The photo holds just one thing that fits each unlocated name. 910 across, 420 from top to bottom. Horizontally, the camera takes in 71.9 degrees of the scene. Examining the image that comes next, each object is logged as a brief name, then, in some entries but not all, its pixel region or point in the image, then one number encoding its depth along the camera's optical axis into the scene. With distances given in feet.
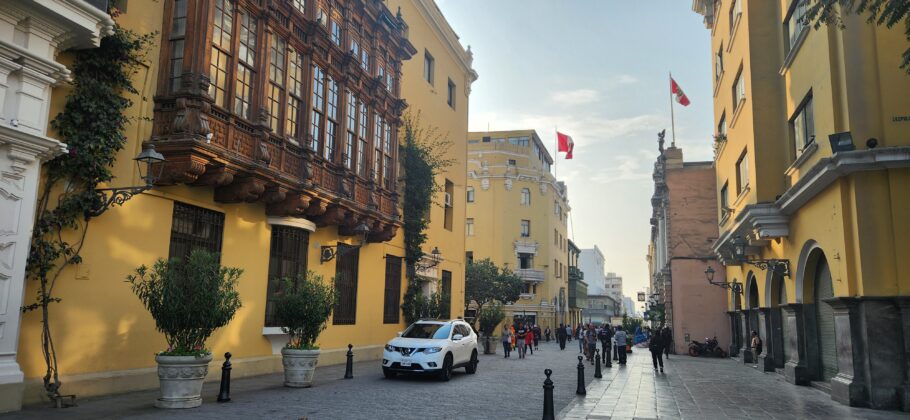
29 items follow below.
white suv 51.39
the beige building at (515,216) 200.54
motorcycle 98.72
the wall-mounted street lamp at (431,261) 84.92
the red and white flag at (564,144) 185.37
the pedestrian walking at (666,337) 91.45
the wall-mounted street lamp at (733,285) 82.58
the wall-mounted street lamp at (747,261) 58.65
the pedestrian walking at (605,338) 77.41
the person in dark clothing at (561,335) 125.37
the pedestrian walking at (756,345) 71.09
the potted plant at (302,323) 44.34
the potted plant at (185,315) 33.40
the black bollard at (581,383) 46.45
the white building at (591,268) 405.59
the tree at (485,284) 168.55
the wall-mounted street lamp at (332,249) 59.77
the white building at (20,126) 29.76
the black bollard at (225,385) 36.22
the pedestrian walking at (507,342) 90.74
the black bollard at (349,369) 51.57
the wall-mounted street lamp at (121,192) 34.14
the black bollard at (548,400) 30.25
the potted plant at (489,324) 97.25
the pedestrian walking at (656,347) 68.95
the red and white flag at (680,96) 118.62
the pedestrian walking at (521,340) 91.56
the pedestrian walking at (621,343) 78.33
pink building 105.60
